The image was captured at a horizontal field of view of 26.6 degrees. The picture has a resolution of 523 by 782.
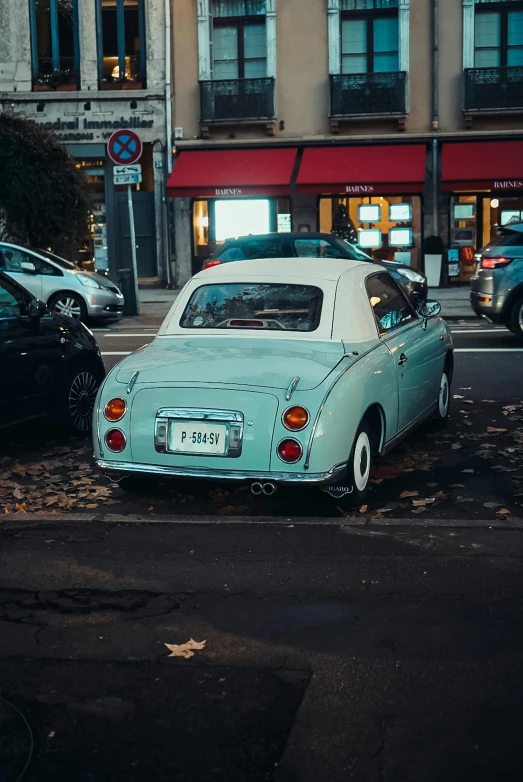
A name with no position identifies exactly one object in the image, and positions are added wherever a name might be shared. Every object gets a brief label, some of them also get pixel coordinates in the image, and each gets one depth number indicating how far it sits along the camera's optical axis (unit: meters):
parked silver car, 18.50
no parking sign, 19.52
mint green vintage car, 6.21
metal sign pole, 19.89
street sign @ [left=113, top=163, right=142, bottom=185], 19.48
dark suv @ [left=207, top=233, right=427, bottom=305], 17.03
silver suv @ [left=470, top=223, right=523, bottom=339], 14.73
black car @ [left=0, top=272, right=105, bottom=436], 8.16
